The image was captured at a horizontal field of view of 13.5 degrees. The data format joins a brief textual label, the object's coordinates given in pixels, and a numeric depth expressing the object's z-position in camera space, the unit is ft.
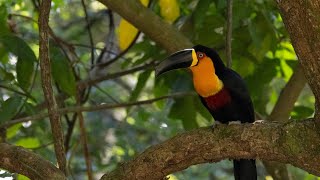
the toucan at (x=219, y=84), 21.21
